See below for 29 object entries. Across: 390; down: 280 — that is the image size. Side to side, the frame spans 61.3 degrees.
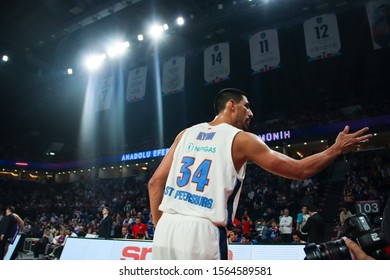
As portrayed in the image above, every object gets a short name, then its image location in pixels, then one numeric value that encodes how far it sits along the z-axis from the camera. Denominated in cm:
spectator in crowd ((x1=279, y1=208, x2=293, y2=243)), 1007
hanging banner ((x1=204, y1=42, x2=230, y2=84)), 1384
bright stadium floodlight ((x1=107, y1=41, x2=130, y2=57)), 1791
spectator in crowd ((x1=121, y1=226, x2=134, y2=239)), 1151
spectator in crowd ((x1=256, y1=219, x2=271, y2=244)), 1006
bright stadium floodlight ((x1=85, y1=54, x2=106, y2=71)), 1897
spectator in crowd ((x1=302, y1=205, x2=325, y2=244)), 735
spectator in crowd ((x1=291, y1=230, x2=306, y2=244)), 855
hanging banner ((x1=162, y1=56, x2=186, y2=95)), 1497
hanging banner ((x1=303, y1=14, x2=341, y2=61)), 1196
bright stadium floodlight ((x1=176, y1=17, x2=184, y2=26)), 1573
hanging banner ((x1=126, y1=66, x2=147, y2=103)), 1570
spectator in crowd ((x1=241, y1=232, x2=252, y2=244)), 960
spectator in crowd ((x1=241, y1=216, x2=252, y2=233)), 1105
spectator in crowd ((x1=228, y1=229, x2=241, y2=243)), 916
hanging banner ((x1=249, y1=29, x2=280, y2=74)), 1302
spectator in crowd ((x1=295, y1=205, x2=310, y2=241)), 996
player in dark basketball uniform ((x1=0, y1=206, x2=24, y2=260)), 866
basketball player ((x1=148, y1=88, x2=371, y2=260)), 194
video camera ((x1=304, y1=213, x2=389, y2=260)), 183
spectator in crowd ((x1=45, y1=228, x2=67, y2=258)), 1263
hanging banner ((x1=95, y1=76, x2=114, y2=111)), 1642
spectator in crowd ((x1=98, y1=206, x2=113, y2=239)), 988
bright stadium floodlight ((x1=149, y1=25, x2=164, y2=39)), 1605
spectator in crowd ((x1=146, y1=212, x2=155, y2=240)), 1293
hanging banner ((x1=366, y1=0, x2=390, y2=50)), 1206
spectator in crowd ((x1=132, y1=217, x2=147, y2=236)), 1195
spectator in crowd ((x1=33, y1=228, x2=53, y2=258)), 1282
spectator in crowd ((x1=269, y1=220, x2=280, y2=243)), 1040
